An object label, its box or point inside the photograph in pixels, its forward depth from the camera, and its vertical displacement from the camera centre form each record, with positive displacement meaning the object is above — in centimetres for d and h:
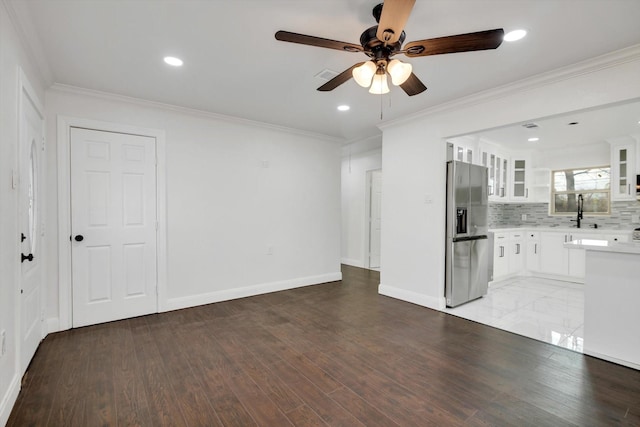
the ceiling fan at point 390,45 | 165 +102
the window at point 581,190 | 556 +39
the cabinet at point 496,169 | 531 +79
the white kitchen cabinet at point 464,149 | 413 +89
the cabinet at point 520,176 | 619 +70
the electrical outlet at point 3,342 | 177 -82
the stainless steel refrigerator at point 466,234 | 393 -34
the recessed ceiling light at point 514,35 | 220 +131
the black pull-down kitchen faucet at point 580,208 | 573 +4
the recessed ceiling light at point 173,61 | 262 +132
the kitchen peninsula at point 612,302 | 251 -81
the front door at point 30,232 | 232 -22
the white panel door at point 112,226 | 330 -21
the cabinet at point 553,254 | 546 -83
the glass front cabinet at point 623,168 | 496 +71
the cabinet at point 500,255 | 521 -82
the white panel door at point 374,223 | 671 -32
